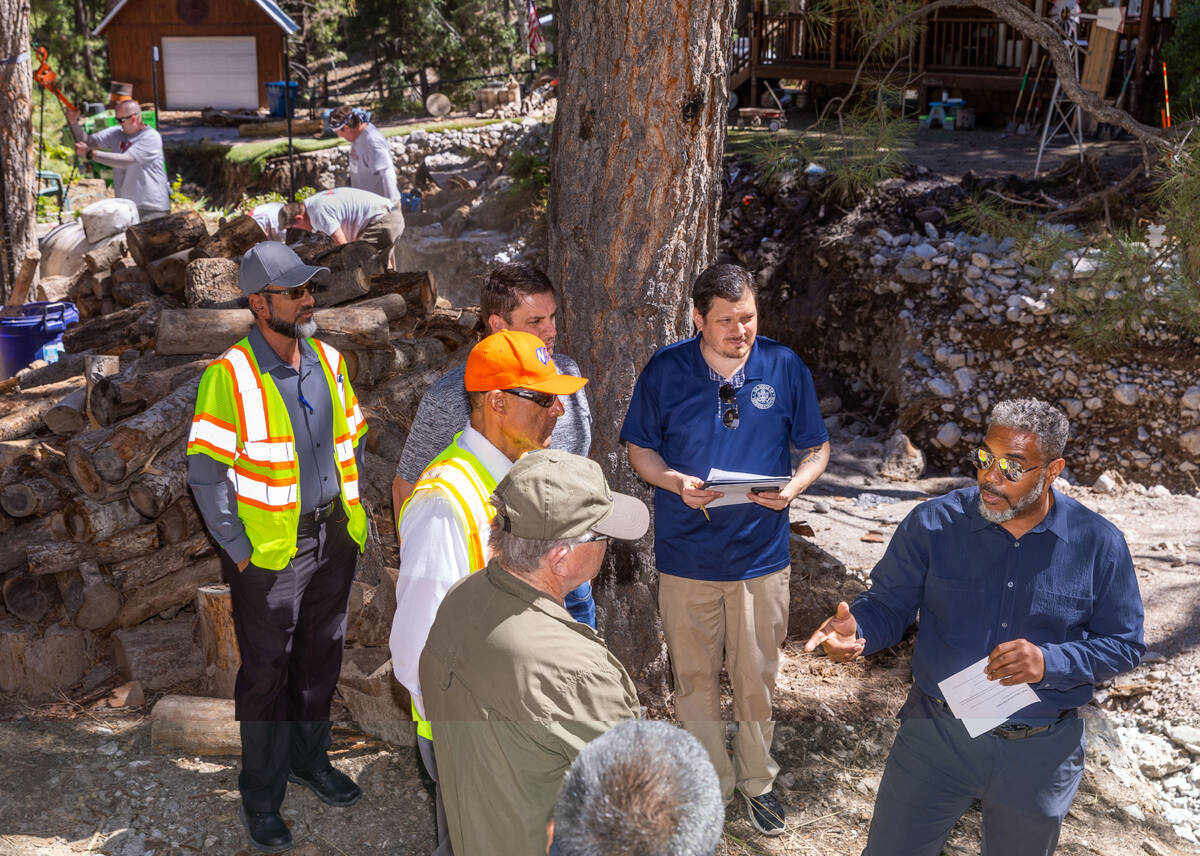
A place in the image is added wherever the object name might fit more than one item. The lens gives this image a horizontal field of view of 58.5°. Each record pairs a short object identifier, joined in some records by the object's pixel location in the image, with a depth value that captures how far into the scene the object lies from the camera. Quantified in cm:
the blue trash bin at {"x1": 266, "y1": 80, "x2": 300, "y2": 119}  2444
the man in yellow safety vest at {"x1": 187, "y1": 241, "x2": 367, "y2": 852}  368
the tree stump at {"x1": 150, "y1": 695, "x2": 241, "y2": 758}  446
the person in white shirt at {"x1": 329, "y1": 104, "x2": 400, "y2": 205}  929
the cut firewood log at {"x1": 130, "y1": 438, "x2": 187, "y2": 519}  505
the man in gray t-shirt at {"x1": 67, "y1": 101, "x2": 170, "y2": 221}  978
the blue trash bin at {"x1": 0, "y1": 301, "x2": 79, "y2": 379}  822
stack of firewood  504
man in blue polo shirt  398
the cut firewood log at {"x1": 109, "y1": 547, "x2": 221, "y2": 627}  526
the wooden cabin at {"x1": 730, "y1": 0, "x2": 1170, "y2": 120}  1608
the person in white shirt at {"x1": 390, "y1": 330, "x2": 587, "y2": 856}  266
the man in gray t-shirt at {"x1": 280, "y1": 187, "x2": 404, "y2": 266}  770
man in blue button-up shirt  295
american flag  2171
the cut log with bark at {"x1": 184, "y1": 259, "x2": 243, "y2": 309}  670
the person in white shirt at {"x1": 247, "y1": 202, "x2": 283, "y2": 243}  799
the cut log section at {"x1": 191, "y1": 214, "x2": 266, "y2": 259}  731
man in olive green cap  216
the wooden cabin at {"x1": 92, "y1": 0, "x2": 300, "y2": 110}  2747
